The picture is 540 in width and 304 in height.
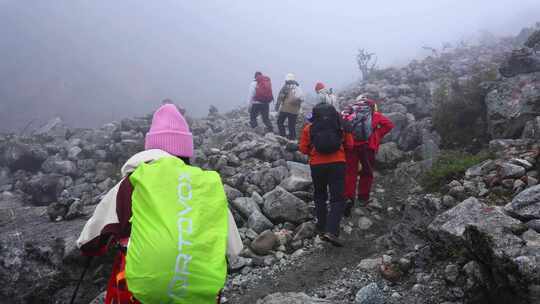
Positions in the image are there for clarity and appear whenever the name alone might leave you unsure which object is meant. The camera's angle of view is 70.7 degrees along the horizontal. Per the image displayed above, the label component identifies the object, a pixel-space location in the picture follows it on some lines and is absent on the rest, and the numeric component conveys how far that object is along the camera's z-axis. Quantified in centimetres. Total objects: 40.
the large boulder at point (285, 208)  601
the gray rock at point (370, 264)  439
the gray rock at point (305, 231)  556
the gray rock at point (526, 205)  365
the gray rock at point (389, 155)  800
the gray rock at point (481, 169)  543
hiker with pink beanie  184
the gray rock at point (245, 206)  624
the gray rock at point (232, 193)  679
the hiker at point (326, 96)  719
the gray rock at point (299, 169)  735
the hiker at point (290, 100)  999
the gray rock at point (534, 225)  344
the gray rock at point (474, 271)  332
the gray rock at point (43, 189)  1031
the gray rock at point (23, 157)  1220
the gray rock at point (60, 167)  1138
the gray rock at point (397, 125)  898
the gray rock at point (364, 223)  583
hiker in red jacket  615
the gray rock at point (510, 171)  494
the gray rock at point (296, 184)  680
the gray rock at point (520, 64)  827
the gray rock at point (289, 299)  364
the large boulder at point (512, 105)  663
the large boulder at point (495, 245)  288
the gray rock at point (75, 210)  617
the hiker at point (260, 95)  1088
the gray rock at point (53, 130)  1586
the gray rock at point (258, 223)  586
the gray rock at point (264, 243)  531
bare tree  2031
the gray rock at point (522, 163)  506
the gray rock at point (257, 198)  653
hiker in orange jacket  518
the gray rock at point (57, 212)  625
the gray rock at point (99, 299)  428
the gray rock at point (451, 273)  362
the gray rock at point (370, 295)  368
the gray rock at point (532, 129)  597
